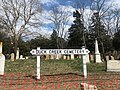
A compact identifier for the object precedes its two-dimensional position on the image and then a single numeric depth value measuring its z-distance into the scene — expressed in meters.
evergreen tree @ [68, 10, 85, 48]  26.67
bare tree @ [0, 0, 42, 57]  19.46
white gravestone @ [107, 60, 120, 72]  6.88
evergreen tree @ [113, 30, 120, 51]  22.10
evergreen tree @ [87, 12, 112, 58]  22.49
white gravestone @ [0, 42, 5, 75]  6.07
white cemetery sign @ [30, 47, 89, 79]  5.62
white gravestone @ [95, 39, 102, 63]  11.28
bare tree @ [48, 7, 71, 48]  25.69
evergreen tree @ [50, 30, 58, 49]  29.34
